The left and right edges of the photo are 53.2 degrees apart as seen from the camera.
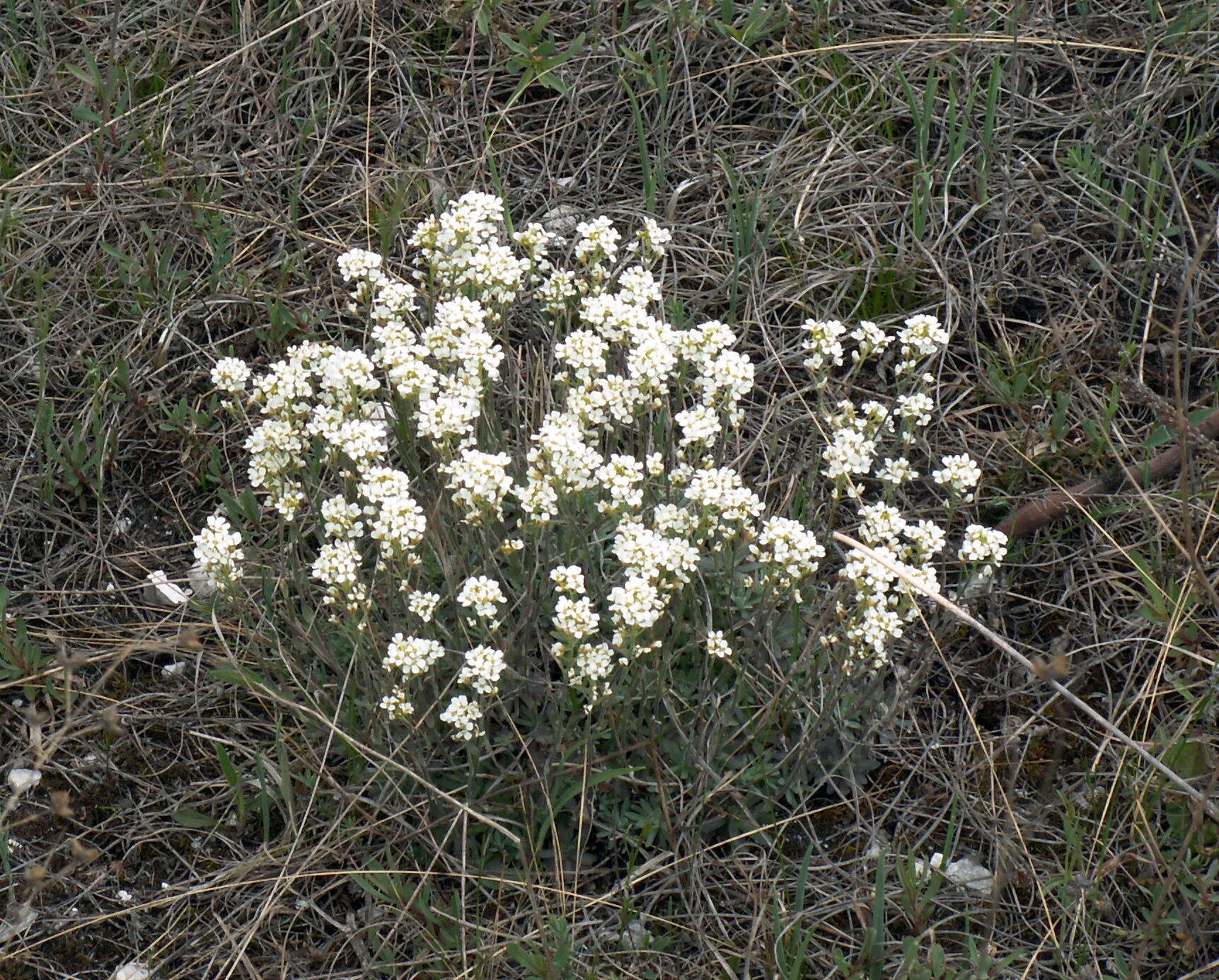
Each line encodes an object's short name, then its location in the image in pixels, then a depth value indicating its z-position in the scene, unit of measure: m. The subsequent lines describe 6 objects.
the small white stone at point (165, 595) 3.28
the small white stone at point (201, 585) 3.31
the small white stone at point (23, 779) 2.98
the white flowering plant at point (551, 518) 2.51
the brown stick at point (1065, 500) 3.21
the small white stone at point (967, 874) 2.72
